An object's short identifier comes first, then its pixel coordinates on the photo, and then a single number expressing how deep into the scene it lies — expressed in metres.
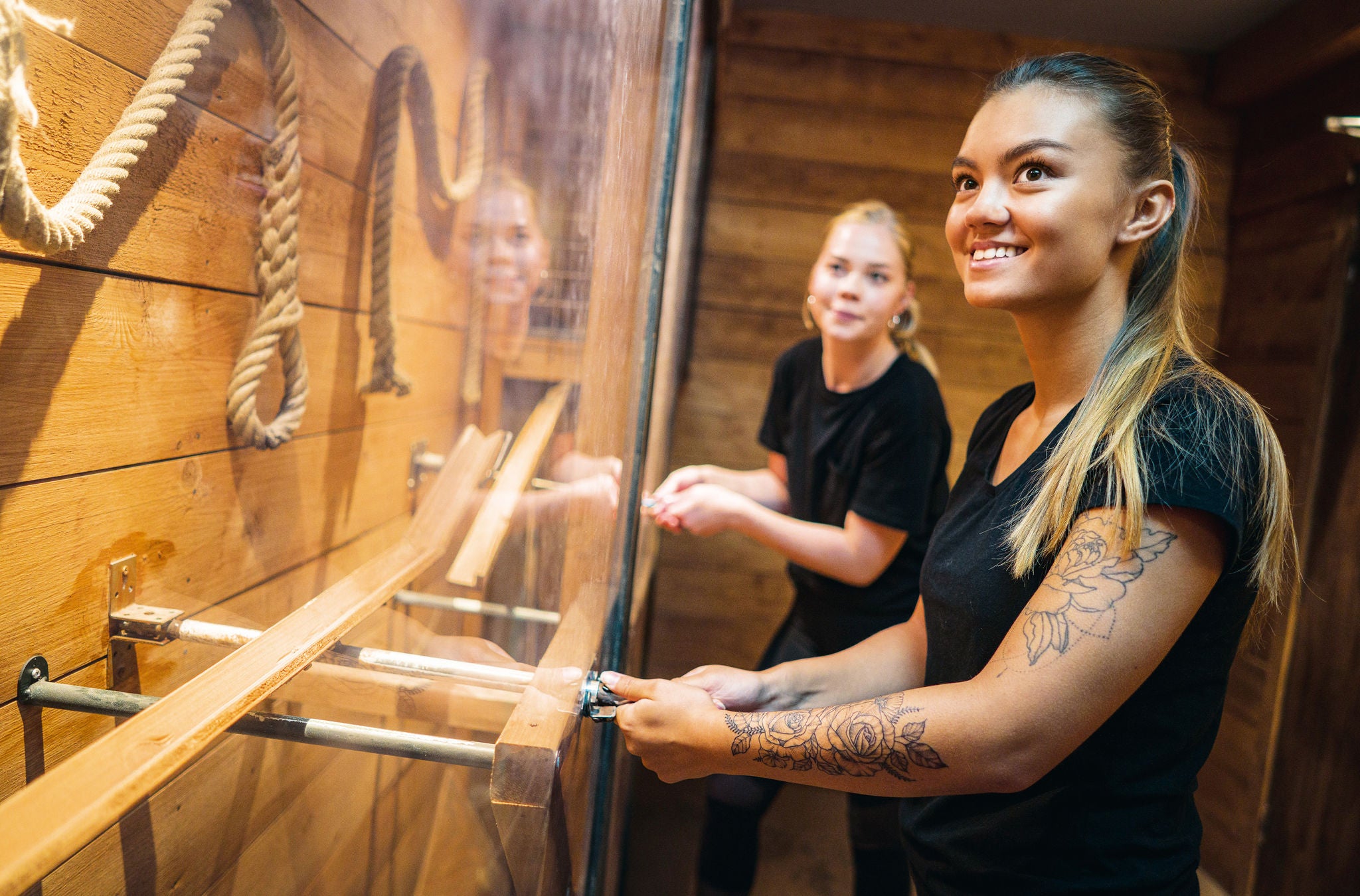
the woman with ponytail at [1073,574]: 0.64
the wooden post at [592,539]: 0.52
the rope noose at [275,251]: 0.87
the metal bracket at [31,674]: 0.63
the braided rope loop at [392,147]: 1.15
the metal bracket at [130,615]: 0.72
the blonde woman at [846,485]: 1.26
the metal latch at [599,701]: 0.73
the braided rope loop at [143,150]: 0.47
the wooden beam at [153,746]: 0.30
